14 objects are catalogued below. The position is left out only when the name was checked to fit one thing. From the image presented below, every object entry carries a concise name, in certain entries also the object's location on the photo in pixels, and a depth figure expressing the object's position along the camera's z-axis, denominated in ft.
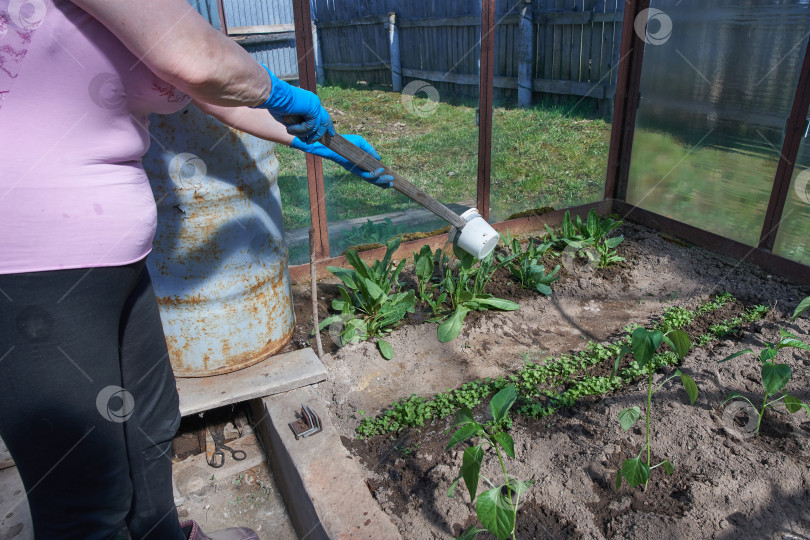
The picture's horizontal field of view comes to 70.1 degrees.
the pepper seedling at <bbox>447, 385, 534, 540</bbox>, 4.49
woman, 3.49
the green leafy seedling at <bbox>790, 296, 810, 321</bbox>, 8.14
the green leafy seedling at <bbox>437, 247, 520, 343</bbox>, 9.15
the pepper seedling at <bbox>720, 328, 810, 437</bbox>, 5.88
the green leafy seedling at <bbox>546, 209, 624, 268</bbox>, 11.16
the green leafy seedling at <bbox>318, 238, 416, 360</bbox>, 8.61
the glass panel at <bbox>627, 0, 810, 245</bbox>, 10.21
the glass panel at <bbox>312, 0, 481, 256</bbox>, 9.73
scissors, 7.55
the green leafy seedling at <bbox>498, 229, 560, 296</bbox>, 10.13
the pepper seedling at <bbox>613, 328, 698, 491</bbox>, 5.25
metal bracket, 6.59
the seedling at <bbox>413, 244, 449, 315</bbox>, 9.32
